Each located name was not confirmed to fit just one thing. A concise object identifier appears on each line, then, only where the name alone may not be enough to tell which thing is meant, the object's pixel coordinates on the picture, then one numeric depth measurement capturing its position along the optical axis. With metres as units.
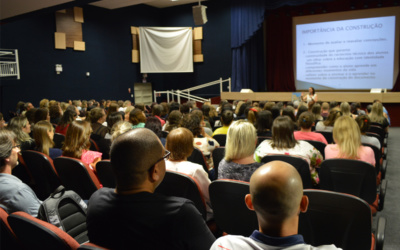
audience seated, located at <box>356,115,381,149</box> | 3.74
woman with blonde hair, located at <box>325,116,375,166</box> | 3.04
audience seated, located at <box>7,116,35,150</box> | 3.42
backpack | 1.76
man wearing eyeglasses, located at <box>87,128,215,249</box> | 1.31
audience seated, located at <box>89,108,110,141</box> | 4.24
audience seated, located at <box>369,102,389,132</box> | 5.75
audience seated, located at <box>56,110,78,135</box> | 4.66
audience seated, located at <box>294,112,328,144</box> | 3.82
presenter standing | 9.87
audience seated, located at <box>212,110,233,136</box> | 4.33
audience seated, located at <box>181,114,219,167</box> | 3.64
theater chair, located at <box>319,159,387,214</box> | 2.73
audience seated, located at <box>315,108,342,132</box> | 4.81
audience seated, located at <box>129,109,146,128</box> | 4.40
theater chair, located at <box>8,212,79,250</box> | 1.35
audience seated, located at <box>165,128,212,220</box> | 2.49
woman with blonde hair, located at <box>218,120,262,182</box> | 2.47
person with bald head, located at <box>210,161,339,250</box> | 1.07
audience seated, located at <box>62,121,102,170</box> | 3.05
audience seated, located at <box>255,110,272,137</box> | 4.20
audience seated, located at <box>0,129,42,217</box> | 1.93
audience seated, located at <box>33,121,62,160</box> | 3.24
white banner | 13.41
